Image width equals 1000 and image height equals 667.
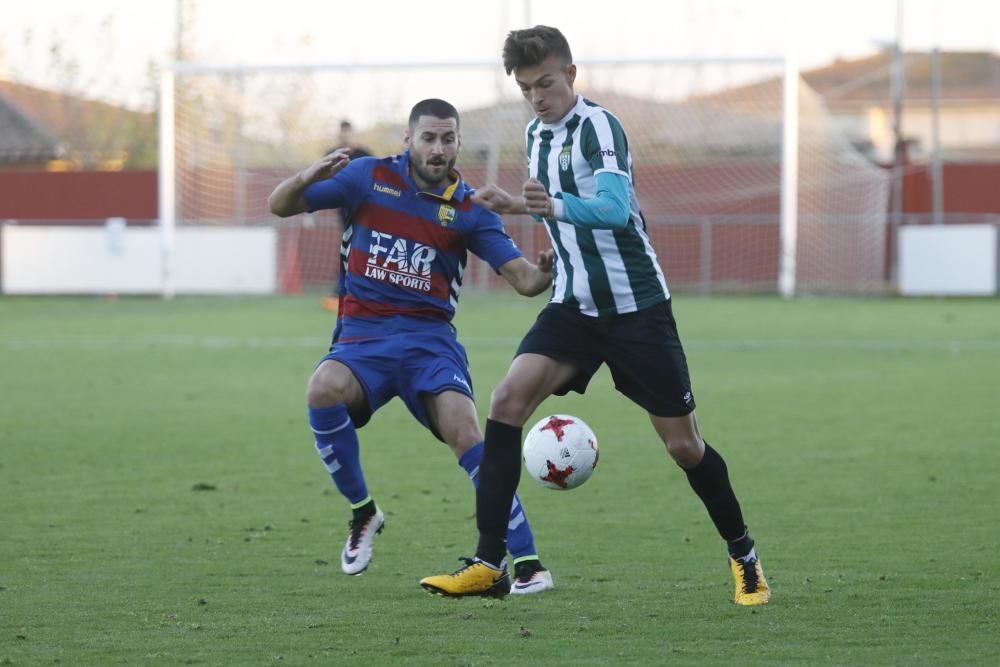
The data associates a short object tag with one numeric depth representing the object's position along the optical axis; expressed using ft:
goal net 187.32
